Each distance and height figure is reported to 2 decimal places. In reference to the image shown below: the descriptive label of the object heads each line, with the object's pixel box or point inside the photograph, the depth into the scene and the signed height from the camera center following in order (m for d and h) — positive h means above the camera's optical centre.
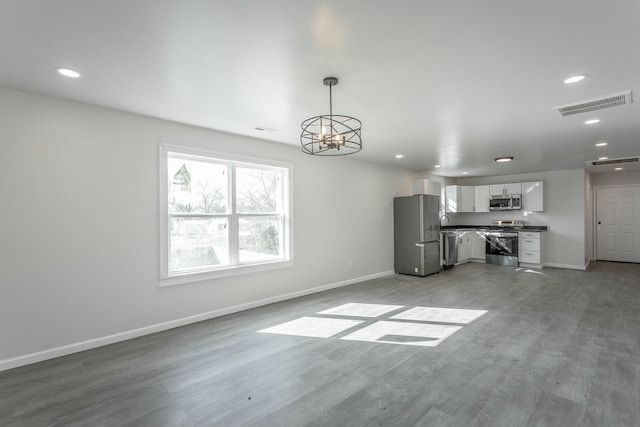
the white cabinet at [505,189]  8.08 +0.67
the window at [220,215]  3.84 +0.01
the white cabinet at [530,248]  7.53 -0.88
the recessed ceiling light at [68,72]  2.42 +1.17
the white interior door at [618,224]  8.10 -0.30
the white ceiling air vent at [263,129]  3.99 +1.15
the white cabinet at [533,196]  7.72 +0.44
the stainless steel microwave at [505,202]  8.02 +0.30
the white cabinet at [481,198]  8.60 +0.44
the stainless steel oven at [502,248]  7.80 -0.89
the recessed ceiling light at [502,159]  5.98 +1.08
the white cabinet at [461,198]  8.82 +0.46
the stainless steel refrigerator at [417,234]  6.63 -0.45
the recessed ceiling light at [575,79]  2.50 +1.12
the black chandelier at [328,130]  2.51 +1.12
